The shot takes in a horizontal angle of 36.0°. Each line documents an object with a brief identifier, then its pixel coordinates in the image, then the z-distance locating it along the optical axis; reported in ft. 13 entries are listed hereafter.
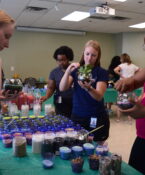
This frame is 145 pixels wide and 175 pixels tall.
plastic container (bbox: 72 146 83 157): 4.47
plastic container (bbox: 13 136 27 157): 4.47
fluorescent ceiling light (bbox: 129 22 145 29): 21.54
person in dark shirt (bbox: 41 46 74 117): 8.64
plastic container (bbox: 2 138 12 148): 4.92
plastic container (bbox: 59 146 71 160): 4.37
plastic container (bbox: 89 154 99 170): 4.00
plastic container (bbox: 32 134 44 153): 4.66
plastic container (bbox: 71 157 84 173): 3.92
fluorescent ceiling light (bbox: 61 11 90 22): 17.69
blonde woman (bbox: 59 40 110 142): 6.40
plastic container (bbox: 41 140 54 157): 4.49
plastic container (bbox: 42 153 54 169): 4.04
